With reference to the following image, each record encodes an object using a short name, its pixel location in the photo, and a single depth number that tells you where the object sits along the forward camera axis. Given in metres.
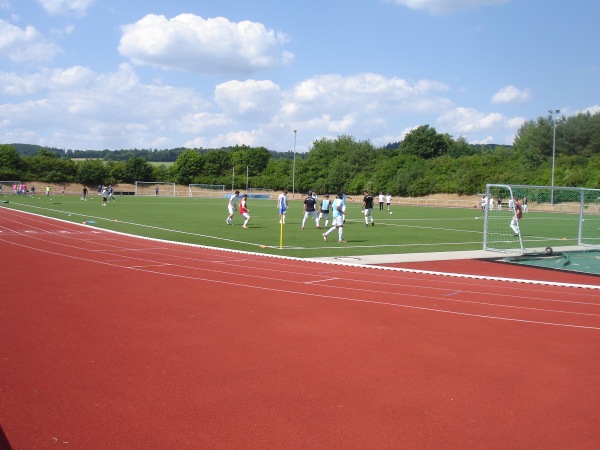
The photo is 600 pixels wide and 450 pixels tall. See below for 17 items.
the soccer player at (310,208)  27.77
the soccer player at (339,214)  20.93
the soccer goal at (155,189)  103.06
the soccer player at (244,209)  27.28
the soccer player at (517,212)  23.66
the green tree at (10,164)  101.88
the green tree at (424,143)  116.00
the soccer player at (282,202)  26.56
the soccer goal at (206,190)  104.12
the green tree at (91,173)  109.12
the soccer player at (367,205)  30.35
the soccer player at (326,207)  27.12
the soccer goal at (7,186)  89.51
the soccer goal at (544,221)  22.89
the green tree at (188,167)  126.94
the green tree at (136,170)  116.25
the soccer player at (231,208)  28.36
